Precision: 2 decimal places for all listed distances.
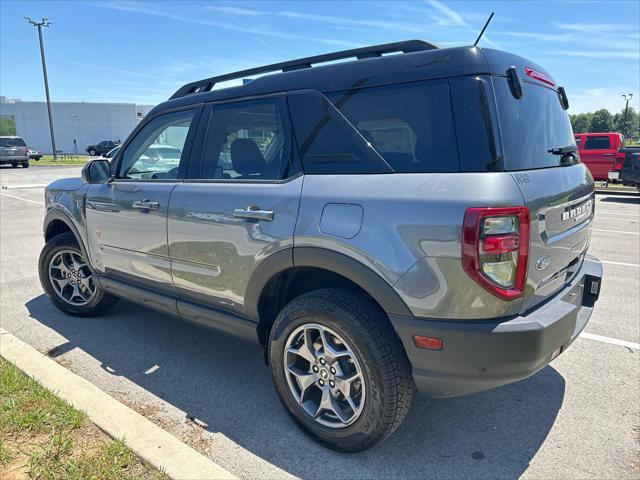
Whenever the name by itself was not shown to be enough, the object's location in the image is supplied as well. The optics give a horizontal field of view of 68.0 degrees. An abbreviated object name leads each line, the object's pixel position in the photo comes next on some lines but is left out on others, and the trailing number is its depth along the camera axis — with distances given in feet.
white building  197.98
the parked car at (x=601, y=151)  52.75
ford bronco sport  6.74
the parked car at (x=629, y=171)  47.29
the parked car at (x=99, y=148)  155.29
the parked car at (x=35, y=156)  132.98
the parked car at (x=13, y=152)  97.50
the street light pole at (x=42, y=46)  127.03
